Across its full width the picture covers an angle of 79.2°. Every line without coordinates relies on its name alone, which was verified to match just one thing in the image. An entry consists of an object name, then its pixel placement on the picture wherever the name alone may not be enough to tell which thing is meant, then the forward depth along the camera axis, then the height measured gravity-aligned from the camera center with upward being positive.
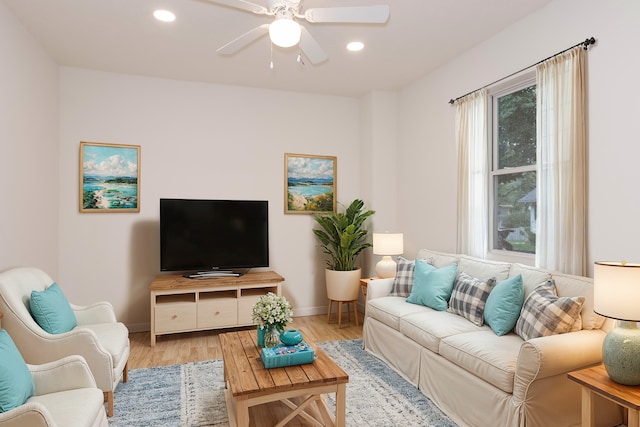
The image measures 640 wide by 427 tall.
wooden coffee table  2.03 -0.91
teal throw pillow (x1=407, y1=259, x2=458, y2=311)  3.31 -0.63
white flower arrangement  2.49 -0.64
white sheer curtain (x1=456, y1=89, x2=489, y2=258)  3.58 +0.39
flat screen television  4.20 -0.23
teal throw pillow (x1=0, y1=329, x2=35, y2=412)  1.66 -0.74
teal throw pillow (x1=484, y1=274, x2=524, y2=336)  2.66 -0.64
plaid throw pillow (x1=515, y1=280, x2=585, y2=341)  2.34 -0.61
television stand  3.94 -0.92
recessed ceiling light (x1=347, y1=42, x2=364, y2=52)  3.54 +1.57
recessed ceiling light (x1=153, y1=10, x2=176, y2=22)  3.01 +1.57
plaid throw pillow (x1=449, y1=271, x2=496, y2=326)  2.92 -0.65
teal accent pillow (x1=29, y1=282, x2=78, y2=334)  2.55 -0.66
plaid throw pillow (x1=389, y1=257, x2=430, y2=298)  3.73 -0.64
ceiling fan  2.17 +1.18
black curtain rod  2.61 +1.18
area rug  2.50 -1.33
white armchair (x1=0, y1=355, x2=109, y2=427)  1.53 -0.89
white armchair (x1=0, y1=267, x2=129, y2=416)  2.40 -0.80
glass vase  2.53 -0.81
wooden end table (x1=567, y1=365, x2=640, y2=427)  1.76 -0.84
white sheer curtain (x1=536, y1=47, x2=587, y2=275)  2.67 +0.37
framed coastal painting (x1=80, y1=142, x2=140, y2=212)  4.18 +0.41
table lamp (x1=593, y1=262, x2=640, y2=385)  1.89 -0.50
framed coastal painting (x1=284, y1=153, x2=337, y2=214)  4.97 +0.41
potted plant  4.60 -0.37
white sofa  2.10 -0.92
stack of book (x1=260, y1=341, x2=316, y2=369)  2.27 -0.84
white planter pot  4.59 -0.84
